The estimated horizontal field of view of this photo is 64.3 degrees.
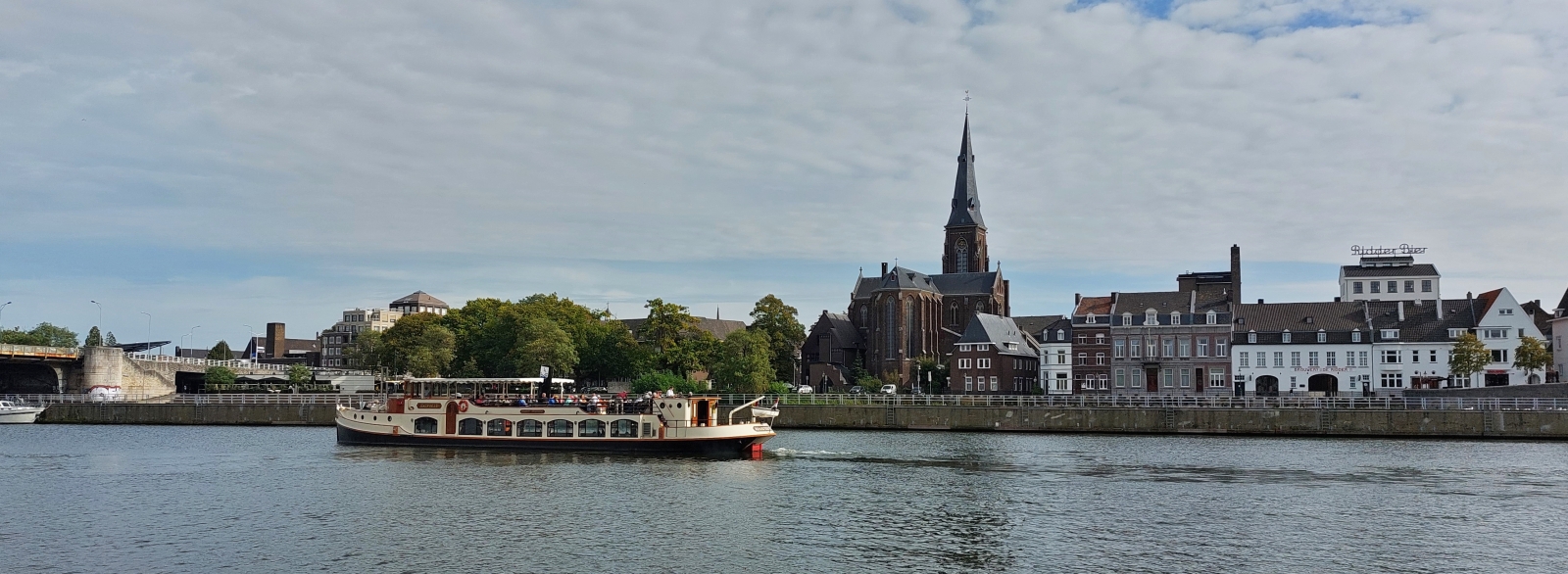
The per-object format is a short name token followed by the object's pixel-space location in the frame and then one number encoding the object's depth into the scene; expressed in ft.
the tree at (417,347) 434.30
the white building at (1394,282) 455.22
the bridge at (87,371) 431.43
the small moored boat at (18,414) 359.25
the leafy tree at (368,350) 530.68
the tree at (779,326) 511.81
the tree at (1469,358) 352.08
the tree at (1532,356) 350.64
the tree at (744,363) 397.60
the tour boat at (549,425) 227.81
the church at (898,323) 568.82
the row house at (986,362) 468.75
